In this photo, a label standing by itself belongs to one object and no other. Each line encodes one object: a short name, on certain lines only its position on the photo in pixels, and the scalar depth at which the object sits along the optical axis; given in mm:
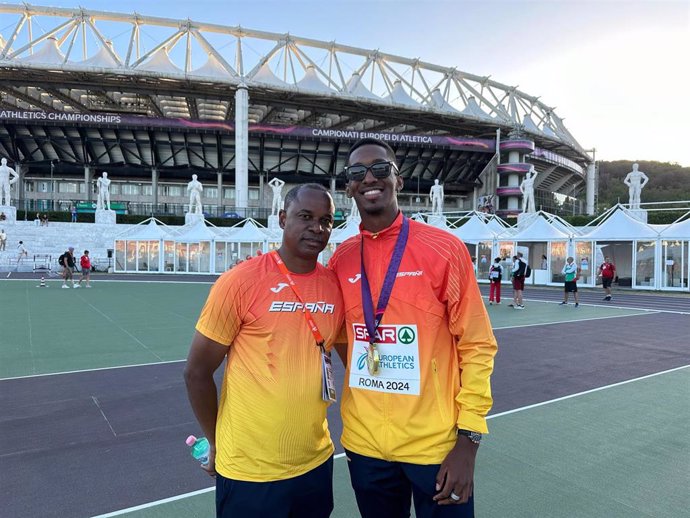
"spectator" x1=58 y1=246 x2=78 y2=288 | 19578
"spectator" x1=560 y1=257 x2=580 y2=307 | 15375
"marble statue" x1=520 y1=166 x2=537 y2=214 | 34303
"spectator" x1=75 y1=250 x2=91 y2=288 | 19562
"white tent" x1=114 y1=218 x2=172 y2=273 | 30656
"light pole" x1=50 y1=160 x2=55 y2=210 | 61125
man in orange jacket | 1807
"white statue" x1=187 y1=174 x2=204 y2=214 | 36500
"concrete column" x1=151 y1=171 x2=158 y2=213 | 61134
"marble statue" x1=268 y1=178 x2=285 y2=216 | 36625
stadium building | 50781
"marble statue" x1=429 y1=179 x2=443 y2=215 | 40172
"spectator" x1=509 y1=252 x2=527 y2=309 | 14738
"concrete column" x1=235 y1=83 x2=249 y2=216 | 51156
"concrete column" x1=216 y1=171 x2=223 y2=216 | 61625
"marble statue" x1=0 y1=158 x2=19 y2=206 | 34406
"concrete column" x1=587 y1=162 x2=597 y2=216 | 76338
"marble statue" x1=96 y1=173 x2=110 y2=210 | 35906
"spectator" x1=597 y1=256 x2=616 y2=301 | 17688
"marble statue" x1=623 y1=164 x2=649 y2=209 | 26141
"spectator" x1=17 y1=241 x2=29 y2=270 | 32175
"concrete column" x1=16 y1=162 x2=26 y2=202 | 57969
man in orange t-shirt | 1836
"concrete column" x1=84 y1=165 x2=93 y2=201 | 58938
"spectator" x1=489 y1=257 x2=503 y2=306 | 15034
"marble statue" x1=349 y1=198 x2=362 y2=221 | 33875
